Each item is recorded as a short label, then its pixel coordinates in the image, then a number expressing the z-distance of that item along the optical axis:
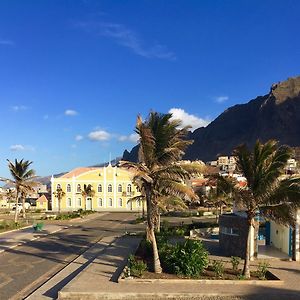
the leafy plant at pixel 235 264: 12.81
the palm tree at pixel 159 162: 12.84
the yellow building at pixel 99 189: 60.52
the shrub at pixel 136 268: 12.47
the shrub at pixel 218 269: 12.29
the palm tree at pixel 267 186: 11.77
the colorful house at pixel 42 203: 64.62
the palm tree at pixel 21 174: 34.74
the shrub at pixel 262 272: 12.29
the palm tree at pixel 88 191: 58.75
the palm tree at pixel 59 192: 58.13
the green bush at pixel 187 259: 12.45
